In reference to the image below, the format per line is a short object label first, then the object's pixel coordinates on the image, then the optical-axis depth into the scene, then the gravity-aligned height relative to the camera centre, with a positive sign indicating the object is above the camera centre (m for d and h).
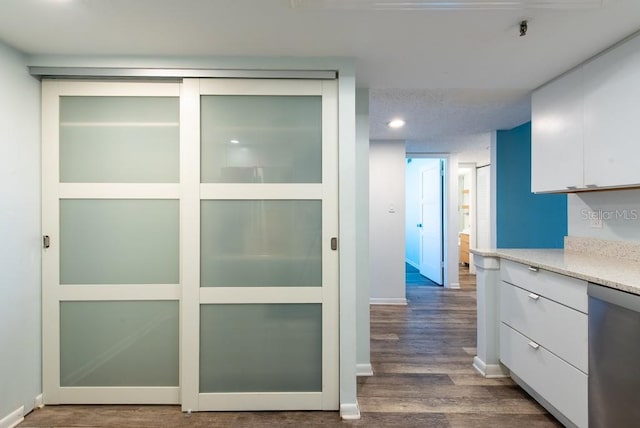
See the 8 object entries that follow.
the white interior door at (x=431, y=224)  5.47 -0.15
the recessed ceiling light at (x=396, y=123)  3.54 +1.06
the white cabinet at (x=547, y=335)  1.71 -0.74
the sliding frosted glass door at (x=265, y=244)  2.07 -0.18
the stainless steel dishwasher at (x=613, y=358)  1.42 -0.68
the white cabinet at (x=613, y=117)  1.79 +0.59
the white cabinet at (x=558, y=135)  2.18 +0.60
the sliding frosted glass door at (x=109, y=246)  2.08 -0.20
